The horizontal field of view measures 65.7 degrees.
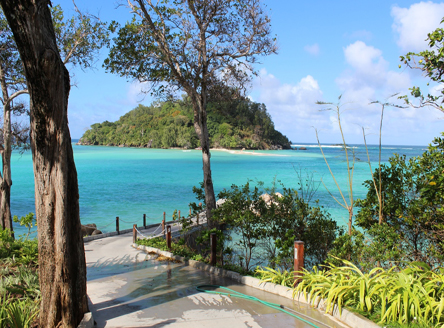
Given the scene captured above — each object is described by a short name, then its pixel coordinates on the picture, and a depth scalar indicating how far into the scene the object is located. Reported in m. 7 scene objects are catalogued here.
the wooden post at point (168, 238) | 10.15
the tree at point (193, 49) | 11.47
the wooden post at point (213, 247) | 7.70
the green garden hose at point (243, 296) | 5.04
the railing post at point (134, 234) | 13.65
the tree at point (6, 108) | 12.32
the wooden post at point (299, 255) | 5.77
